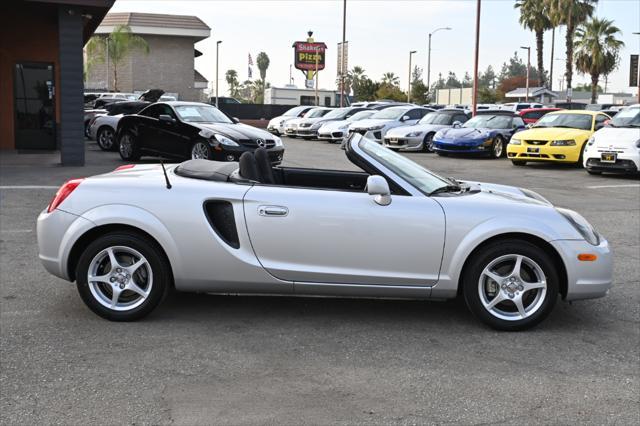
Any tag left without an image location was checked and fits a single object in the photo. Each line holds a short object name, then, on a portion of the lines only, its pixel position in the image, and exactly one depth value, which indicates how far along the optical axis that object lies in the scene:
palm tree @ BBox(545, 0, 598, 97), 48.06
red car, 26.83
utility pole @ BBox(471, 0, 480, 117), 31.21
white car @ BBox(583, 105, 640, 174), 15.59
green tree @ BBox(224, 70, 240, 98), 123.12
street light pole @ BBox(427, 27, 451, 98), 66.31
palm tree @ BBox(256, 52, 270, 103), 132.62
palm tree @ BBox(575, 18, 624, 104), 57.50
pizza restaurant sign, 62.84
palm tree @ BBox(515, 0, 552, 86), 52.84
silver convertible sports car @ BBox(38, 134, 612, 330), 4.99
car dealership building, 19.59
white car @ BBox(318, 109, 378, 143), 26.84
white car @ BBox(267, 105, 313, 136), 32.69
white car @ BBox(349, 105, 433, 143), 24.70
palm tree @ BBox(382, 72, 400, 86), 103.25
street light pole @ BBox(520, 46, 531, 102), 68.53
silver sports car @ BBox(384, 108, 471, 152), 23.03
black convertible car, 15.01
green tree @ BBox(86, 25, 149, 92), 53.56
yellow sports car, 17.89
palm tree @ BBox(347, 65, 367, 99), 105.50
